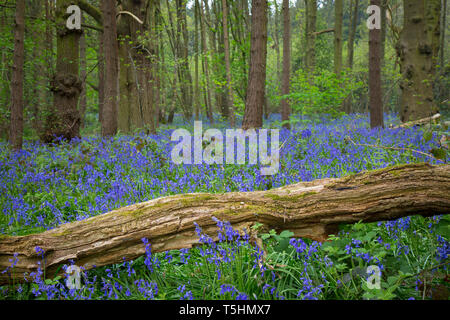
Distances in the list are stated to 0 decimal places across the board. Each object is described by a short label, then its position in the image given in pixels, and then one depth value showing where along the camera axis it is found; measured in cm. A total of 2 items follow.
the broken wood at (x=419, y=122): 787
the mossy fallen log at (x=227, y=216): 246
